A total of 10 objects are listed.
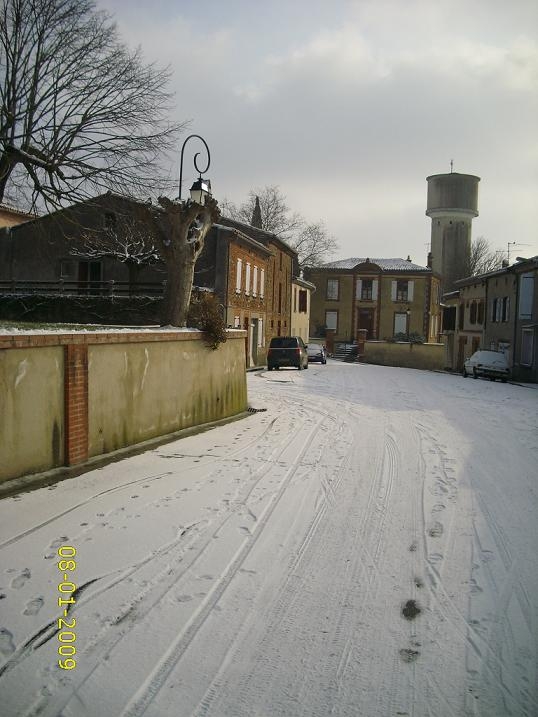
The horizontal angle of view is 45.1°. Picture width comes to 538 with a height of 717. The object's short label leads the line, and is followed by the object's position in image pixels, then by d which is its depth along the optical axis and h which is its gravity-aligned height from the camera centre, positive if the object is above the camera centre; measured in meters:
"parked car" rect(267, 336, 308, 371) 31.89 -1.35
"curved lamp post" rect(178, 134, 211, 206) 12.96 +2.76
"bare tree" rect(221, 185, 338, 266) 59.38 +10.20
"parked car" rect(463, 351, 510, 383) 29.98 -1.64
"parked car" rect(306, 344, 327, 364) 41.62 -1.78
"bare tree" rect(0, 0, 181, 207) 14.98 +5.15
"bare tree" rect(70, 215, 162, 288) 27.16 +3.28
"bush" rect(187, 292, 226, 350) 12.94 +0.07
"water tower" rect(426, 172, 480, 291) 75.69 +12.49
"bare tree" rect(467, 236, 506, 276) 76.12 +8.32
